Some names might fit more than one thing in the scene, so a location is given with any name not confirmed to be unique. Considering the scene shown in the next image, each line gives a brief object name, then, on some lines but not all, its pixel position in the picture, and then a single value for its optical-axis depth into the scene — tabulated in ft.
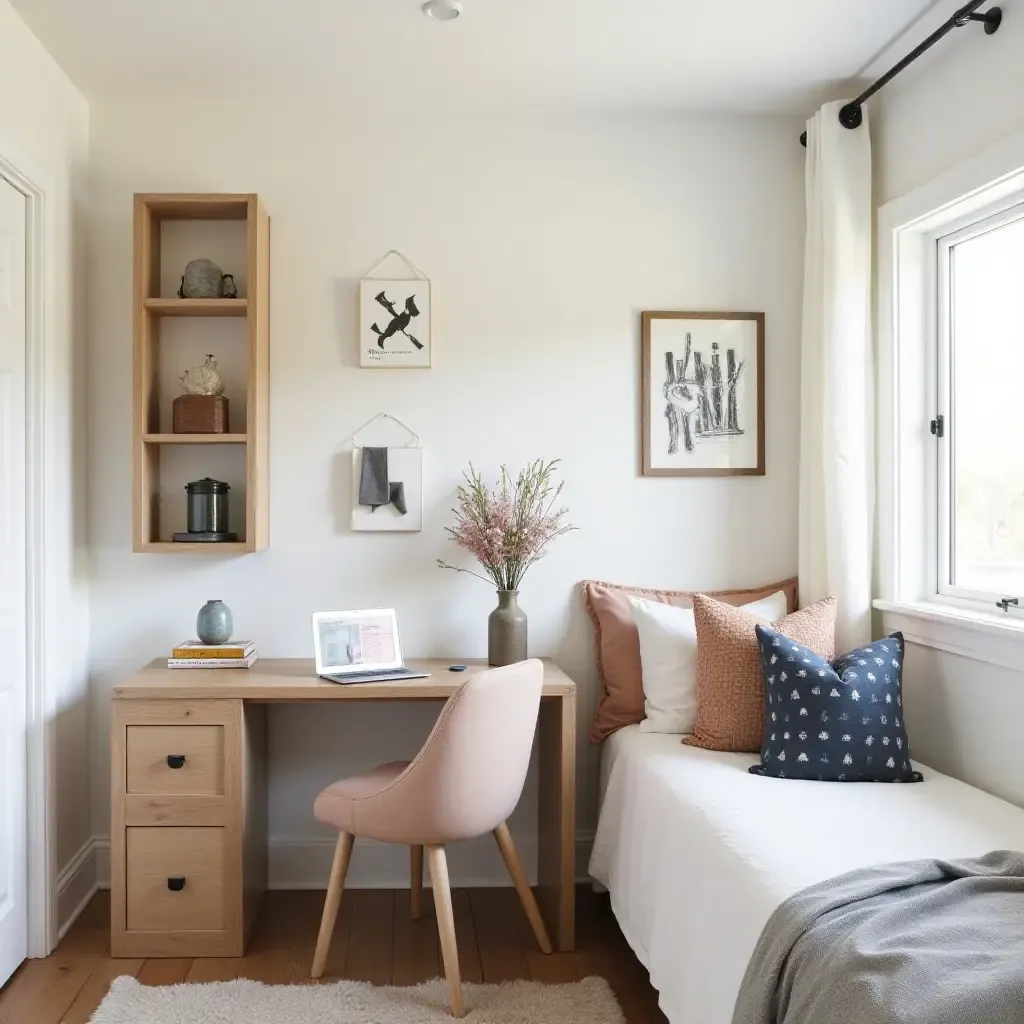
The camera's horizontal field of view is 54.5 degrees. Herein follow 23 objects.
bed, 6.13
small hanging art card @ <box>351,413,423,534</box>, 10.70
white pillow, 9.53
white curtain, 9.93
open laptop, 9.73
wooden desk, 9.05
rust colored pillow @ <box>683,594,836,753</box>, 8.89
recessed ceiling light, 8.39
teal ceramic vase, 10.00
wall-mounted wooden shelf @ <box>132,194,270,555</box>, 9.89
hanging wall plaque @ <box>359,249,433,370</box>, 10.69
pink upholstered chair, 8.02
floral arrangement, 10.08
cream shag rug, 7.95
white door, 8.62
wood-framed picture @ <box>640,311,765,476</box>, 10.93
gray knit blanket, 4.53
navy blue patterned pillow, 7.98
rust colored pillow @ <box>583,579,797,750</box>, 10.24
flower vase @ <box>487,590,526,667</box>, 10.01
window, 8.55
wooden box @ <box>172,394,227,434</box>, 10.02
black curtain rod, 7.97
